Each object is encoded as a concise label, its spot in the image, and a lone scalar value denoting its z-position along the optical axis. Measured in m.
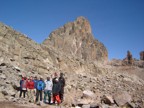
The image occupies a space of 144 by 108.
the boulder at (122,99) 9.97
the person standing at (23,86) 9.32
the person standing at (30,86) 9.50
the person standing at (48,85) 9.15
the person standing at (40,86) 9.21
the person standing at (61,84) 8.87
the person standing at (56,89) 8.83
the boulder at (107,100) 10.20
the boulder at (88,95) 10.90
